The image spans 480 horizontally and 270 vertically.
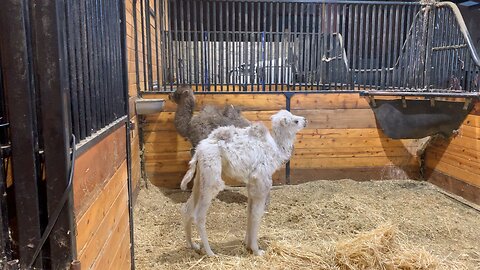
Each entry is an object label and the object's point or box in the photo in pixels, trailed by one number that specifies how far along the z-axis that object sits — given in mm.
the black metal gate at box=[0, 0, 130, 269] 1177
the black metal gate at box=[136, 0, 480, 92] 5449
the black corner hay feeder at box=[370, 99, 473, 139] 5266
